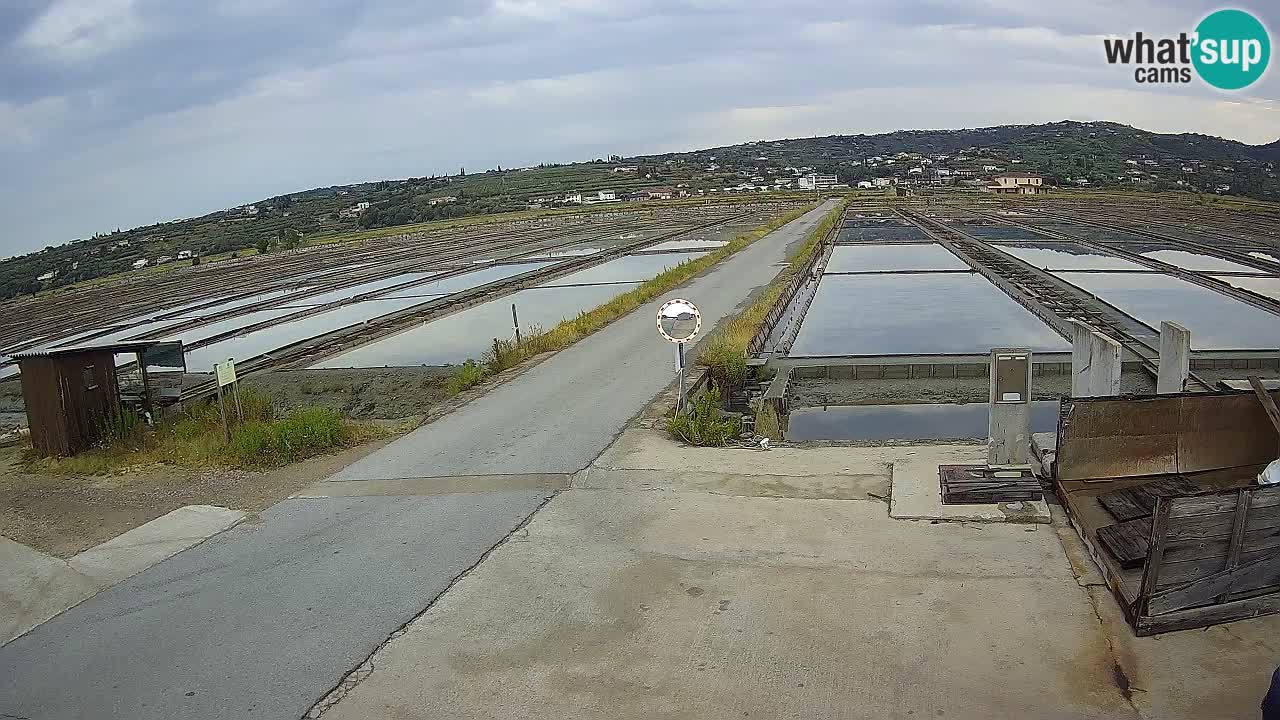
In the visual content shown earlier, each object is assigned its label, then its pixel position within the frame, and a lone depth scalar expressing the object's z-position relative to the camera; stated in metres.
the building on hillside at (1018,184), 101.44
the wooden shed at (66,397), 10.06
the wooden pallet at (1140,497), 6.29
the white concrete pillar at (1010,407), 7.14
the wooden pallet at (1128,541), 5.61
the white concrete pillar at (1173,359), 7.41
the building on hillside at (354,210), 103.72
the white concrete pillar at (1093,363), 7.43
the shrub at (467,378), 13.20
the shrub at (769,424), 10.81
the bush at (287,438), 9.55
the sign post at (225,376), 9.91
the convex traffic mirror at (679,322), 10.43
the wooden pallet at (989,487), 6.95
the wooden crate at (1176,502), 4.90
